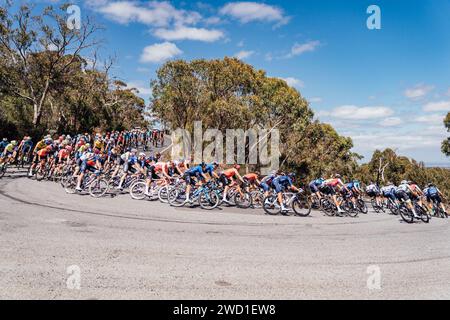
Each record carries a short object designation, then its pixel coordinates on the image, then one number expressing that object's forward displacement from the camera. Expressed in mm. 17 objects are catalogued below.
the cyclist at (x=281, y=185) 12672
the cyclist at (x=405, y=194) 13822
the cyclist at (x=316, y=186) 15184
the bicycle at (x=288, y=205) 12926
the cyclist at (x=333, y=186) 14807
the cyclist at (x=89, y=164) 13109
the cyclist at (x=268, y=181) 13211
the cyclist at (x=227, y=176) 13244
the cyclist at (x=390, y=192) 14455
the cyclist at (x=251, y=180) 14094
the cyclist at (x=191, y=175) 12578
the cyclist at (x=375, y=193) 20078
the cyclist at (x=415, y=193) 14059
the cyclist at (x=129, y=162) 13634
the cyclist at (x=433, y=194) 16953
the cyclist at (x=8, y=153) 15742
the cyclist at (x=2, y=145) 16206
